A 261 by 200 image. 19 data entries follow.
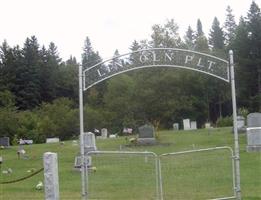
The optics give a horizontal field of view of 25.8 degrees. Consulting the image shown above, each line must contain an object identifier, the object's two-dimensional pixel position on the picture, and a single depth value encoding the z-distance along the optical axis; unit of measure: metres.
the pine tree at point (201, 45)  70.88
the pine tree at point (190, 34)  98.75
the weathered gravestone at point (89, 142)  24.20
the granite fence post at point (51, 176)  10.73
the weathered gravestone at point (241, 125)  35.38
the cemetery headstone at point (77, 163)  20.13
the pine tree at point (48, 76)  84.75
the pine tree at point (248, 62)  71.00
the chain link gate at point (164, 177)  13.67
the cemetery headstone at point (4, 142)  35.08
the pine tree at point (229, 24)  97.88
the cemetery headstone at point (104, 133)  45.37
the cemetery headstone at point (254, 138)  23.48
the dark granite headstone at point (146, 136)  31.94
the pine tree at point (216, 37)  92.05
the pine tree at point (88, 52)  110.38
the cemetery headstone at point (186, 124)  48.52
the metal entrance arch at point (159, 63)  12.81
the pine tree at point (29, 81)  80.56
